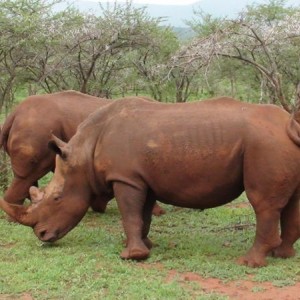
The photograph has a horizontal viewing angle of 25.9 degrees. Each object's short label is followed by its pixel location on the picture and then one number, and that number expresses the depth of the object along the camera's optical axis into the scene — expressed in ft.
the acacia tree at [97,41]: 43.04
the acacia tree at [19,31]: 36.91
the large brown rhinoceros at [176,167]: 21.94
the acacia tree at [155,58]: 51.75
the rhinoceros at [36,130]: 29.99
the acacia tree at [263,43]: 34.65
